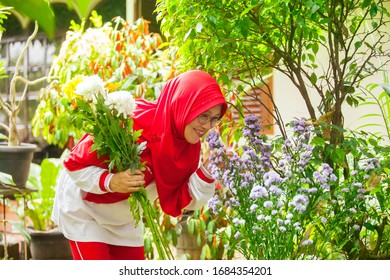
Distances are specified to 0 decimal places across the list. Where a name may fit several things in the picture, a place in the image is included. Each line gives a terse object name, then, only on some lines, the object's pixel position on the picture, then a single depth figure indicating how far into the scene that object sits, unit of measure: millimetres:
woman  2995
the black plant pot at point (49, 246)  6133
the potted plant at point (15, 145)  5294
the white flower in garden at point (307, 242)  3189
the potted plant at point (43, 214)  6154
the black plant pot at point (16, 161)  5294
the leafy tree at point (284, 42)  3445
